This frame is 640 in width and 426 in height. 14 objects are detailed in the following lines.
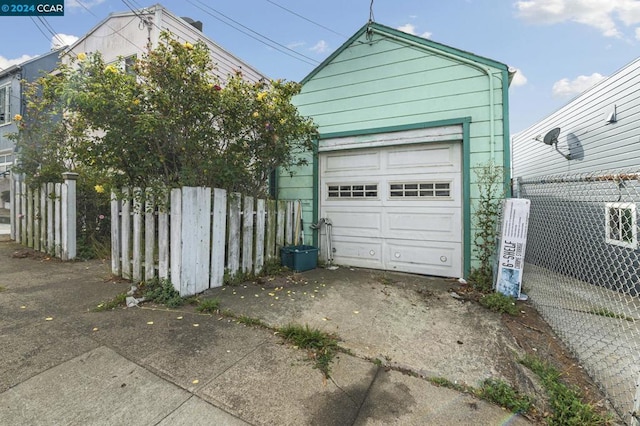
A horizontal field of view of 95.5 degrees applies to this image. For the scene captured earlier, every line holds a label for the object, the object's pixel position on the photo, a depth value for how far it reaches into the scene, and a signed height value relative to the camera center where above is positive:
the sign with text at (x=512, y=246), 3.71 -0.45
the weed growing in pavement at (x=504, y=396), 1.82 -1.21
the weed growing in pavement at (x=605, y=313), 3.39 -1.21
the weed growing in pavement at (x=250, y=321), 2.89 -1.10
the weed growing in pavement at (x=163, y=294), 3.33 -0.96
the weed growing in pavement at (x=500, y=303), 3.36 -1.10
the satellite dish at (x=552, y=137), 6.71 +1.74
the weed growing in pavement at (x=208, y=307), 3.20 -1.04
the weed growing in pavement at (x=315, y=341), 2.30 -1.13
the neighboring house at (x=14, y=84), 11.71 +5.33
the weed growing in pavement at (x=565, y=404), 1.69 -1.20
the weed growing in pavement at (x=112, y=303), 3.17 -1.02
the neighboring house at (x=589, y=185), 4.56 +0.43
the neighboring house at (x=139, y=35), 7.50 +5.05
